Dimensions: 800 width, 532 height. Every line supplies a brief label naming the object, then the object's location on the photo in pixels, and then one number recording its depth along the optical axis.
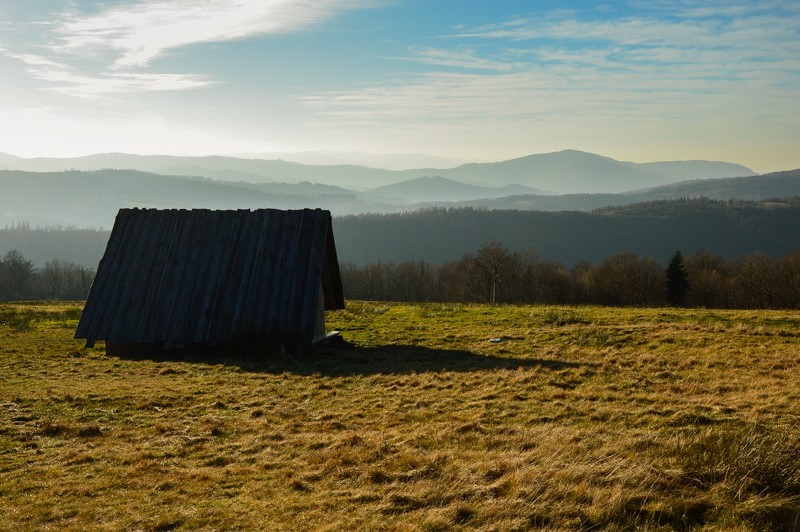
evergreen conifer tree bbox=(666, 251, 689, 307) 64.06
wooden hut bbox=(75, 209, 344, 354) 18.73
